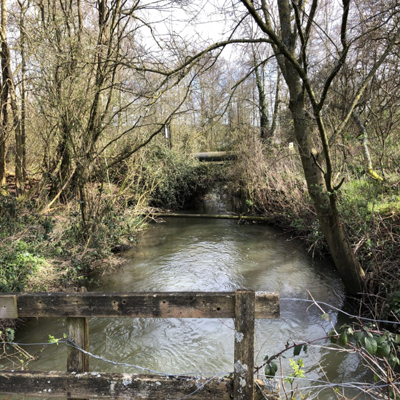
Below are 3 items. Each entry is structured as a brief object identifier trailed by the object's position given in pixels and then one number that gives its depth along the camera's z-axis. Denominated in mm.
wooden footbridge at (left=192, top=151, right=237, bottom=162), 17484
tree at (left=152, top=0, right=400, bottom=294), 5406
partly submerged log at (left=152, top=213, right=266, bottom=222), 13547
